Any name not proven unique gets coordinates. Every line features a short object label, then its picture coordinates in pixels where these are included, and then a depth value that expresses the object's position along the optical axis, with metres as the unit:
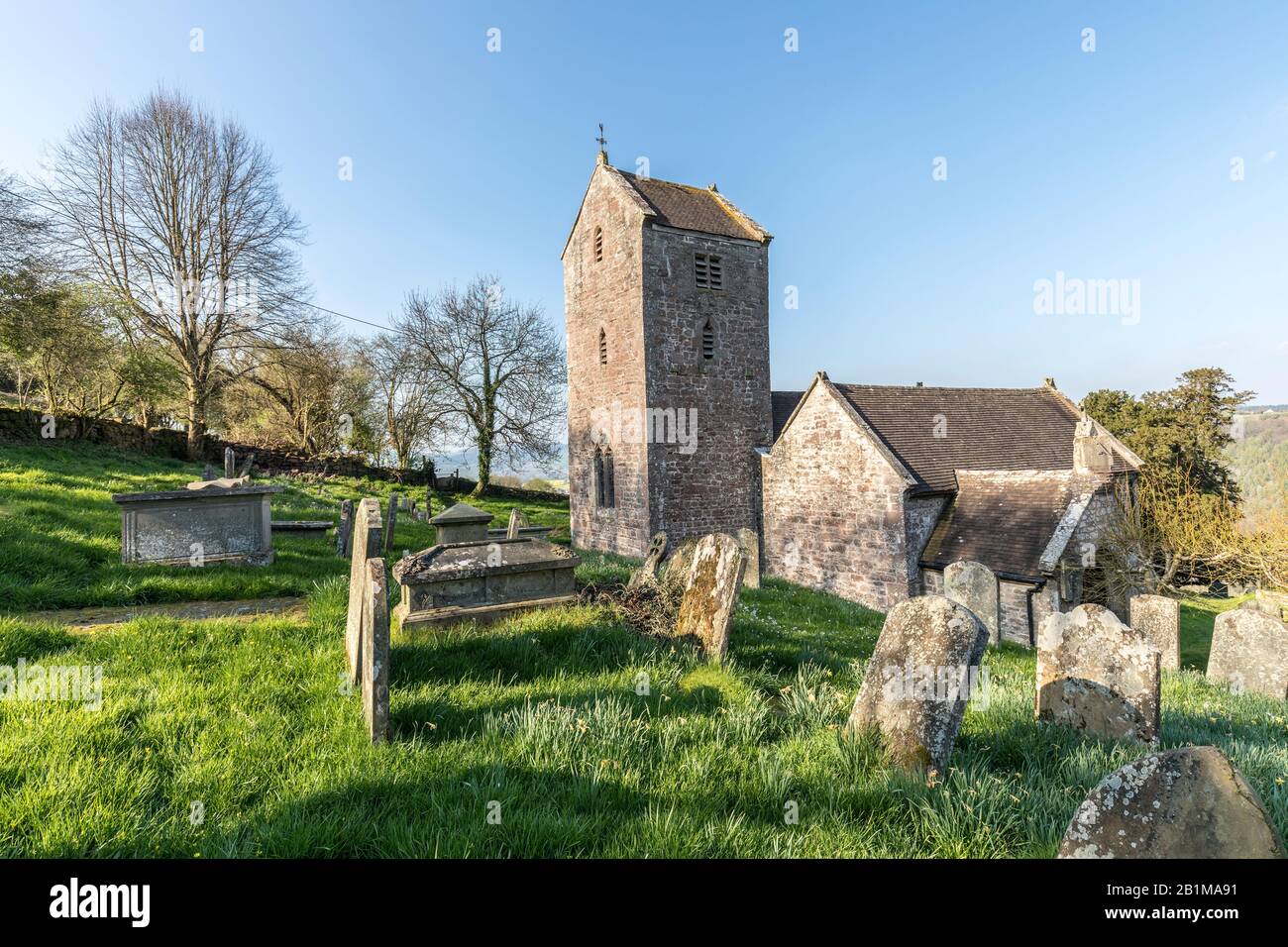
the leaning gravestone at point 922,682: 3.38
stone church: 14.76
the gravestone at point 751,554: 12.20
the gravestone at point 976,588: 11.11
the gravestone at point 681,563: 6.49
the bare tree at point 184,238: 19.47
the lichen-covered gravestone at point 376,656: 3.33
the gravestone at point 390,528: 10.70
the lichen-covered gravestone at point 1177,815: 1.93
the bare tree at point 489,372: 28.77
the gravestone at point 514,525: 11.49
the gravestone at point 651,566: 7.34
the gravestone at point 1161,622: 8.86
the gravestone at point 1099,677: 4.18
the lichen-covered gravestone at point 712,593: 5.48
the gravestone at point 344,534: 10.34
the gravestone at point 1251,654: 7.39
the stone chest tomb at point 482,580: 5.75
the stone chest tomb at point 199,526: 7.59
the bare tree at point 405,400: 28.66
